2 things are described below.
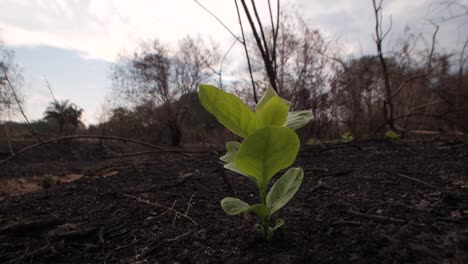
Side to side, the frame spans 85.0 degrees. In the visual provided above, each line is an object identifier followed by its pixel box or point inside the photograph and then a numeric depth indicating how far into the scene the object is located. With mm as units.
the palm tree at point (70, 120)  9581
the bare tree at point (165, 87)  10875
